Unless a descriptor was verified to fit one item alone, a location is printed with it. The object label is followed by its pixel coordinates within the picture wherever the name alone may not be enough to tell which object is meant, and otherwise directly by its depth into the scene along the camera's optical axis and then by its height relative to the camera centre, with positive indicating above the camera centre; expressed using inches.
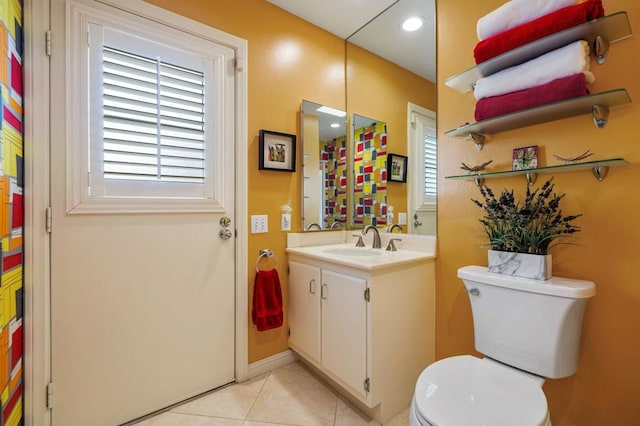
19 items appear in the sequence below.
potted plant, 47.1 -3.1
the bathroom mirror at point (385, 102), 71.4 +31.5
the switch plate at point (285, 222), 79.4 -2.7
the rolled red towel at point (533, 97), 42.1 +18.8
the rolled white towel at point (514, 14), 44.4 +33.1
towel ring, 74.6 -11.3
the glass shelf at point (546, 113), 41.8 +16.7
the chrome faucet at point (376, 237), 79.0 -6.9
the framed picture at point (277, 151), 74.5 +16.5
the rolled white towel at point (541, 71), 42.1 +22.9
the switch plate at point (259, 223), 74.0 -2.9
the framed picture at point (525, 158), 52.0 +10.2
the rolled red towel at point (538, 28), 41.4 +29.1
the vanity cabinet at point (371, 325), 56.2 -24.4
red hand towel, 70.9 -22.7
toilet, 34.4 -23.3
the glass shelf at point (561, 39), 40.9 +27.0
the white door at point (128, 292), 52.1 -16.8
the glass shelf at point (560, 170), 42.9 +7.4
